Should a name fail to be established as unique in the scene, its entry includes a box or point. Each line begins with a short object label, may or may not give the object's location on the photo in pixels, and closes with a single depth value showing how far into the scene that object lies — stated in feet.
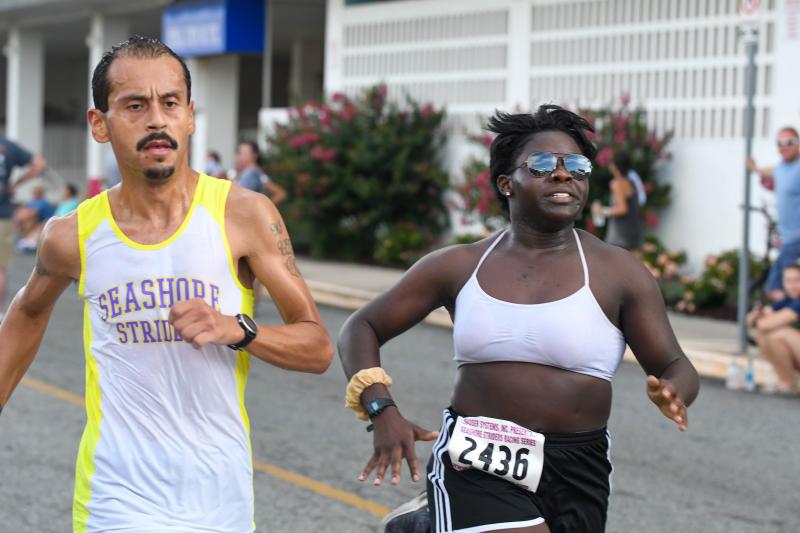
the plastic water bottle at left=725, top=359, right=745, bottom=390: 36.40
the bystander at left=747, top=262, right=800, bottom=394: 34.58
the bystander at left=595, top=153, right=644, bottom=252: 47.83
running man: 12.11
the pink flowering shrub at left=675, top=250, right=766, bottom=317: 49.93
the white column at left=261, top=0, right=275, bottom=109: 85.92
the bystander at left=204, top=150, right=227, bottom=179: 74.31
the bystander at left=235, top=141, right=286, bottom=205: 47.77
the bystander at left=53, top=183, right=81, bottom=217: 81.33
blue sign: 84.33
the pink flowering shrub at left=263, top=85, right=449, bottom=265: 66.69
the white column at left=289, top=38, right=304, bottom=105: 99.72
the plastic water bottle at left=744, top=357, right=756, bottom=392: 36.17
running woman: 13.12
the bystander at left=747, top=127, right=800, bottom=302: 39.09
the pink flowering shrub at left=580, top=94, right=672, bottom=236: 55.31
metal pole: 38.58
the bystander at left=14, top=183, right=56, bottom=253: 81.05
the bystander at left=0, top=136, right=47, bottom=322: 41.16
